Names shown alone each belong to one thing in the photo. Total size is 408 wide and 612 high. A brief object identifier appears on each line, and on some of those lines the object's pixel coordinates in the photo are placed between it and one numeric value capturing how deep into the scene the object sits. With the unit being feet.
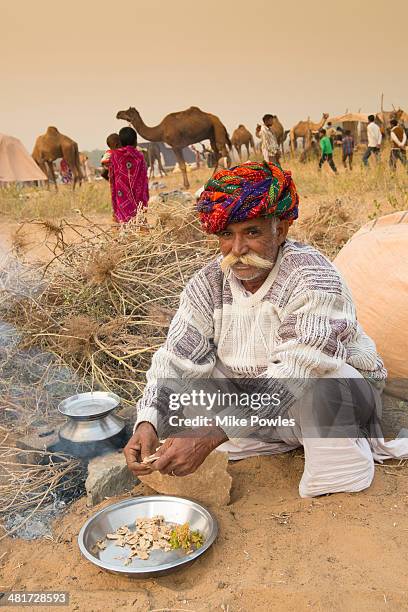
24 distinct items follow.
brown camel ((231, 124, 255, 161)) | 60.29
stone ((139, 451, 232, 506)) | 7.39
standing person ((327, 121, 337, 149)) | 60.49
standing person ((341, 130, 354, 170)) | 45.46
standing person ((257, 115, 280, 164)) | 31.40
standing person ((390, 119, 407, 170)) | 37.47
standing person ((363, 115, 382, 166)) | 39.60
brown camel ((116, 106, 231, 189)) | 37.68
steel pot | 8.21
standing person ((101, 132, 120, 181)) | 19.83
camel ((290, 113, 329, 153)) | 60.81
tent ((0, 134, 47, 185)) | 30.50
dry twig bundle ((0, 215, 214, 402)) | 10.89
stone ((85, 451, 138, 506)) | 7.68
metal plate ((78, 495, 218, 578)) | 6.07
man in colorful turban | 6.59
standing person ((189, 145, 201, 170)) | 61.11
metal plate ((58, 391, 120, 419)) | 8.53
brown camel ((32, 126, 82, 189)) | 46.70
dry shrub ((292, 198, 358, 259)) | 15.42
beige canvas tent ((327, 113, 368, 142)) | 61.77
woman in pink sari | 19.22
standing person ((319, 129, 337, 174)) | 41.88
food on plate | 6.59
